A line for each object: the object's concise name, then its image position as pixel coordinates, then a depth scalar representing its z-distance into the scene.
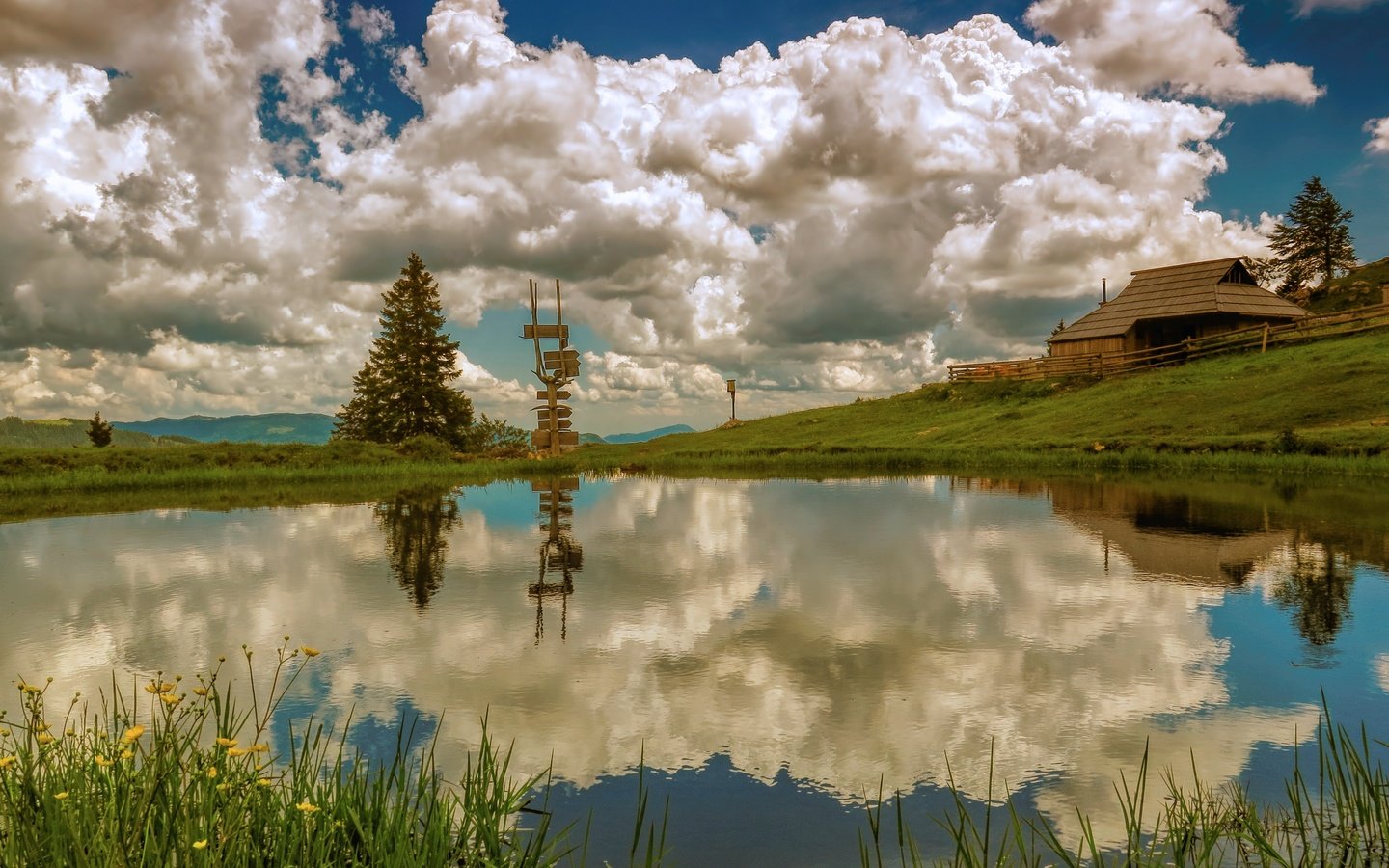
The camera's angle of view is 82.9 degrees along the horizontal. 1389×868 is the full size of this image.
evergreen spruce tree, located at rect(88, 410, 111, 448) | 71.01
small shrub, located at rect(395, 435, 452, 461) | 37.09
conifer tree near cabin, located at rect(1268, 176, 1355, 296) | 80.75
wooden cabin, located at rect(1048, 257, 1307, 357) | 57.09
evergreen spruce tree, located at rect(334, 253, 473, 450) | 52.38
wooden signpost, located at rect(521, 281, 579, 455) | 39.91
